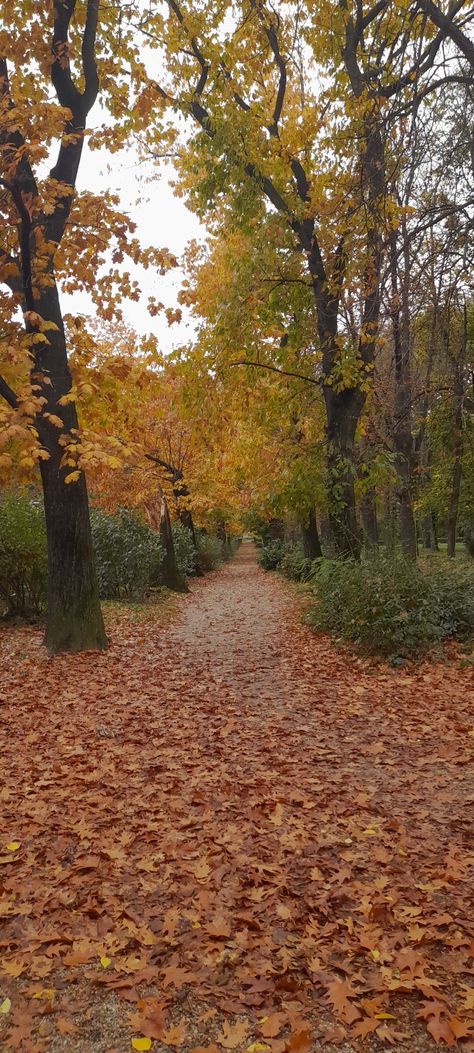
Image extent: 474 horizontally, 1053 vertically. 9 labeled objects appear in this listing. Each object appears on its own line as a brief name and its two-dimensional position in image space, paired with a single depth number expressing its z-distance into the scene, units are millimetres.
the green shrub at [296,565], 17641
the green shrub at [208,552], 26320
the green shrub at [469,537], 22906
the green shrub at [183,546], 20395
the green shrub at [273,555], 24688
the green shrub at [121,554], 14688
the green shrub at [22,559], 10734
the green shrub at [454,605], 7891
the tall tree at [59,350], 7625
